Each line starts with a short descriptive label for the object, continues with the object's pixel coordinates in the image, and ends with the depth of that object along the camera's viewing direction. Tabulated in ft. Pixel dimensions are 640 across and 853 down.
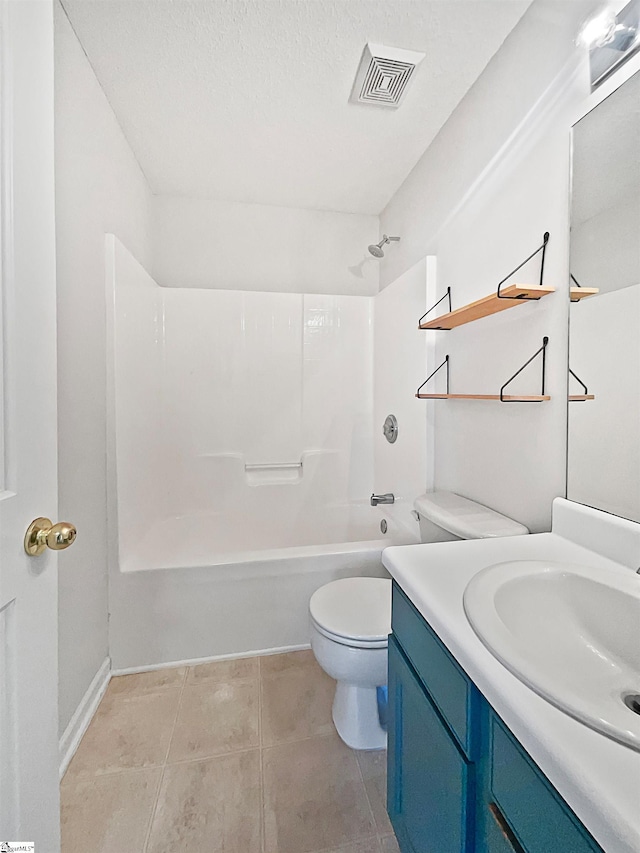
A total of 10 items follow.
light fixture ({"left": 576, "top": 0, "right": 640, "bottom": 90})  3.01
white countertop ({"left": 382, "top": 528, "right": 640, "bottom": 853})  1.23
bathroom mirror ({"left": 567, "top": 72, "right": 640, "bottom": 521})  2.90
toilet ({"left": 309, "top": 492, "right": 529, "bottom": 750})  4.20
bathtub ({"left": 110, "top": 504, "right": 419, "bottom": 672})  5.55
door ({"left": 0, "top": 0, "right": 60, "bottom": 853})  2.06
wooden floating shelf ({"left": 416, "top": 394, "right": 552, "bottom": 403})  3.82
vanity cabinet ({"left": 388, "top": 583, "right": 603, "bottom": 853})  1.60
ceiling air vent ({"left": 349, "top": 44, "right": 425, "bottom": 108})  4.65
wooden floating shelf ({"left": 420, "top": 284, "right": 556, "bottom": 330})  3.77
